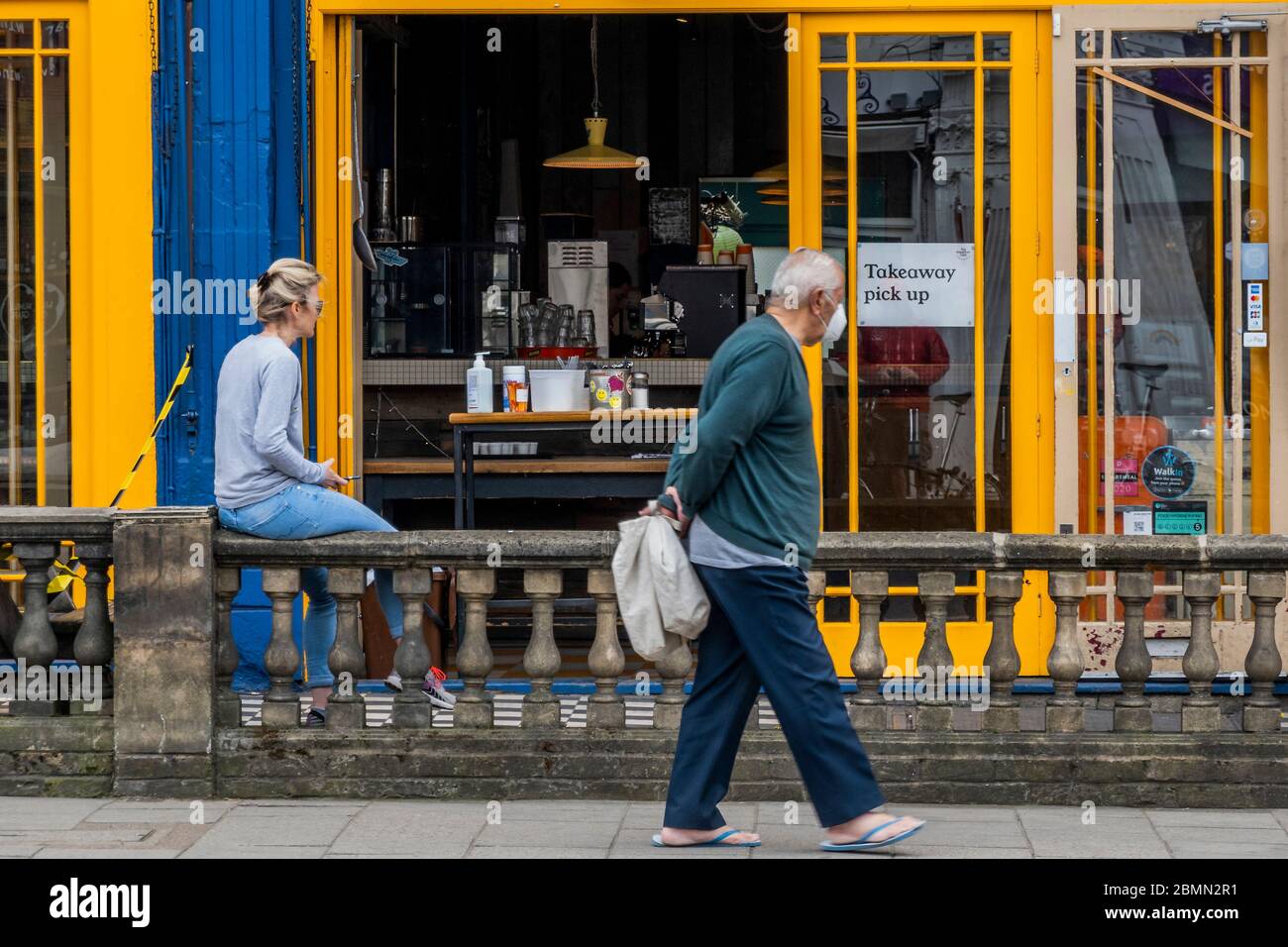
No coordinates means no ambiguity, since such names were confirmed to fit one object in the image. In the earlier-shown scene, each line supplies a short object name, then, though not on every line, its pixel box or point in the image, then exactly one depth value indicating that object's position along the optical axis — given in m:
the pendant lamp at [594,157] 13.74
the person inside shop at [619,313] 12.30
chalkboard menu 16.64
